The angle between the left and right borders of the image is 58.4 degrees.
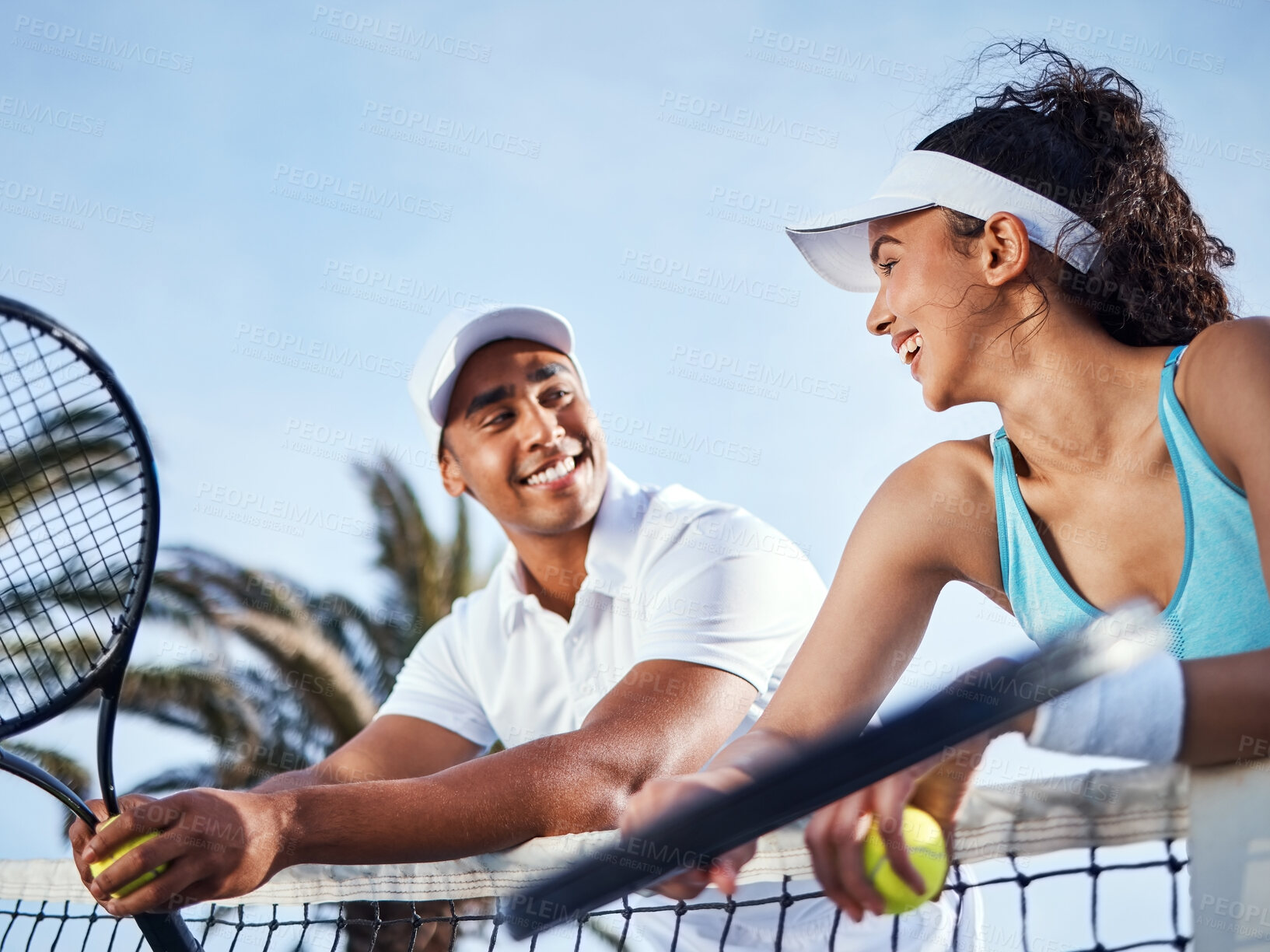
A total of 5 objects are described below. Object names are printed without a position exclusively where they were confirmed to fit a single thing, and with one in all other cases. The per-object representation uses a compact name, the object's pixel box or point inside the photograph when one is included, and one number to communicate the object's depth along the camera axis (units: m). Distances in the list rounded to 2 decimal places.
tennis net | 1.41
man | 2.03
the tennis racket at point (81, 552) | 2.21
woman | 1.61
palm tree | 8.04
